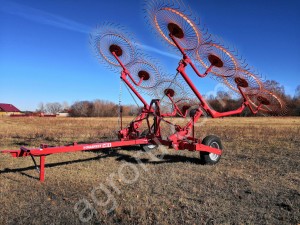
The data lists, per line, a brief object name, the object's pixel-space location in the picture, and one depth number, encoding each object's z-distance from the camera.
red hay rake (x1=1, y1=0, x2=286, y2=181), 6.33
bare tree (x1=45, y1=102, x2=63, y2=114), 125.52
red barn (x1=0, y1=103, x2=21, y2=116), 93.90
